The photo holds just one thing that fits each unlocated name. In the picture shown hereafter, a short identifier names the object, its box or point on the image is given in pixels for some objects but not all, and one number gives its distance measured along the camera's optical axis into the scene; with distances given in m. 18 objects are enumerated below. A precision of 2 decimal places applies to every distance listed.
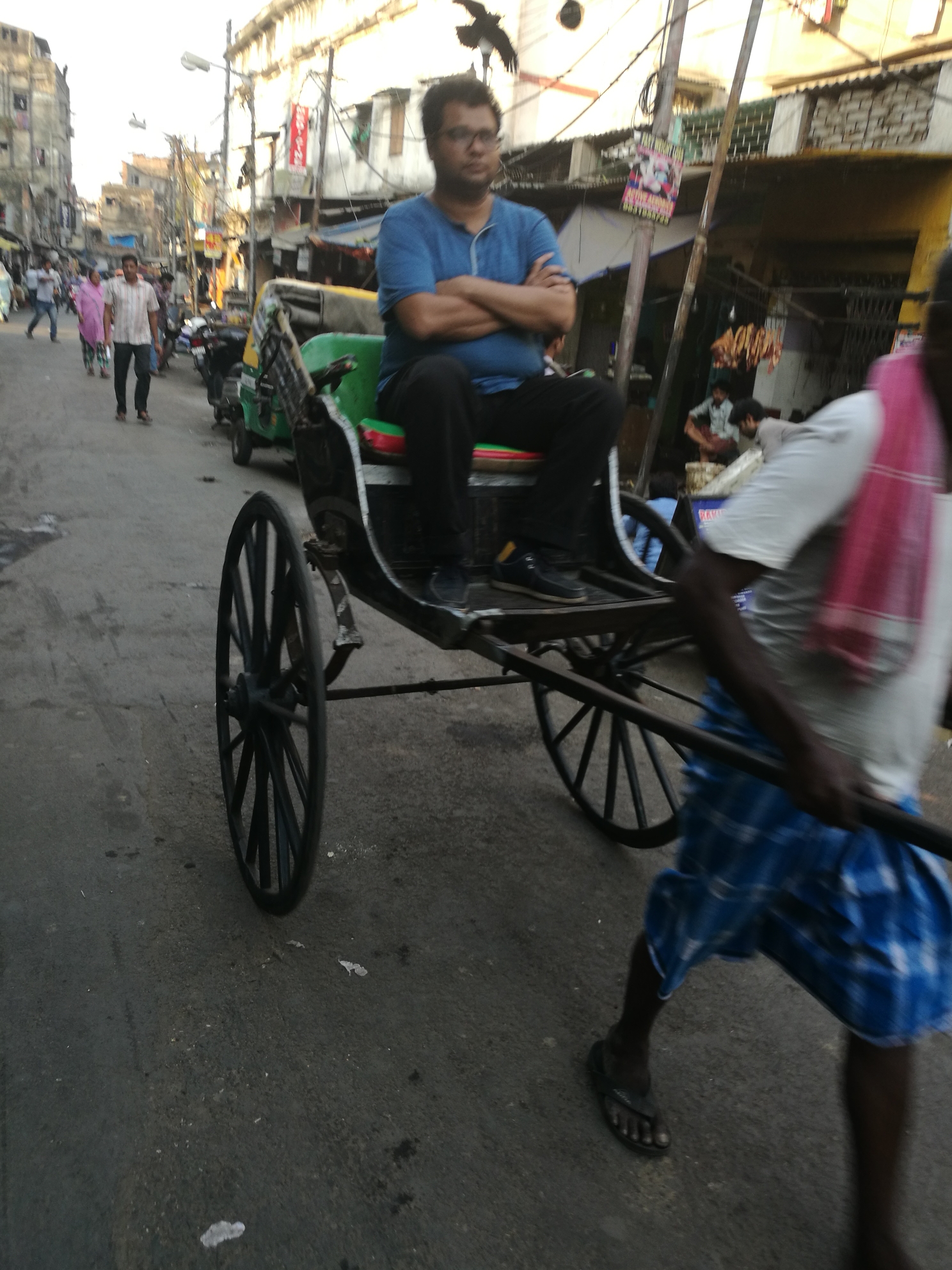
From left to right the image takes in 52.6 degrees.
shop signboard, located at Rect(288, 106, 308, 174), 24.95
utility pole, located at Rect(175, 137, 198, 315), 37.31
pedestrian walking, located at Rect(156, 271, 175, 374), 19.58
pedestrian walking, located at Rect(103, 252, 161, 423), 11.45
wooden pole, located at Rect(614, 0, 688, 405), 8.27
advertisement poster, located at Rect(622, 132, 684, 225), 7.84
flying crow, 6.06
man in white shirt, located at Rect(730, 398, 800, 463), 5.93
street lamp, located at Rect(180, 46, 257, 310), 23.38
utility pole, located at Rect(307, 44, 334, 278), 20.77
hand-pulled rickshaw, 2.38
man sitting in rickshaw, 2.61
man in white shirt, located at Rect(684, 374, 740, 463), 9.08
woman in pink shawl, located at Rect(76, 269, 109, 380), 14.91
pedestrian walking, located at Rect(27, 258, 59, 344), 21.75
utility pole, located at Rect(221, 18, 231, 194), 28.81
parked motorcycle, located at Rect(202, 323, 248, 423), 12.80
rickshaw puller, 1.39
